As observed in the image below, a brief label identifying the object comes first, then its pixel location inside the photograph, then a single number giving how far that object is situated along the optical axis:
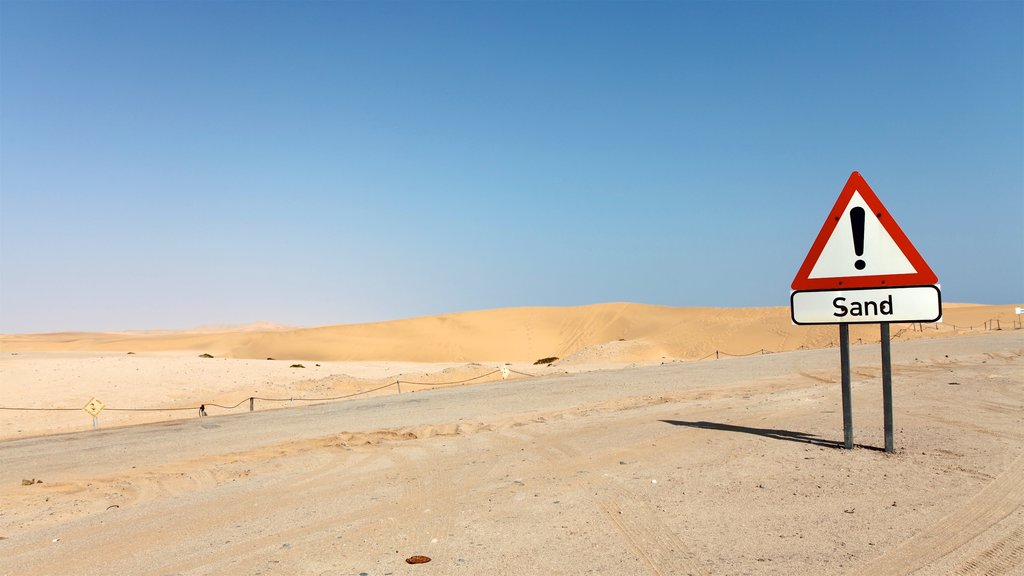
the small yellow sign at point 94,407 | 17.44
